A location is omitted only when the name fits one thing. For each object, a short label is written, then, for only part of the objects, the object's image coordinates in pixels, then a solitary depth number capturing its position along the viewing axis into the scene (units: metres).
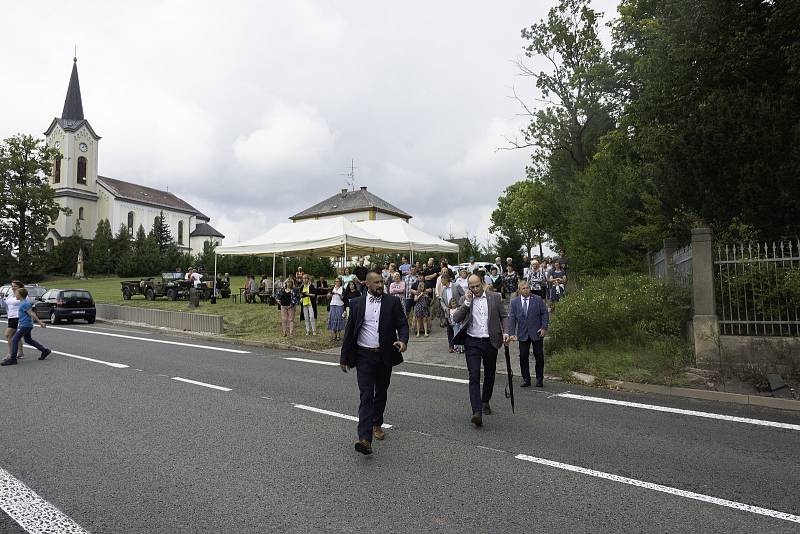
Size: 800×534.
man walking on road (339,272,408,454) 5.68
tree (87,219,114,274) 62.41
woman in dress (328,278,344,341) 14.43
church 75.88
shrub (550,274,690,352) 10.11
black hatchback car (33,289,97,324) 22.92
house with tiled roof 74.19
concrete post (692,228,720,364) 9.11
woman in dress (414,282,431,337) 14.51
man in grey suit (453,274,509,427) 6.70
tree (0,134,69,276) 56.16
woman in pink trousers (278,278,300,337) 15.08
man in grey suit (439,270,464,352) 11.42
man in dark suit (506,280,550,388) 8.83
